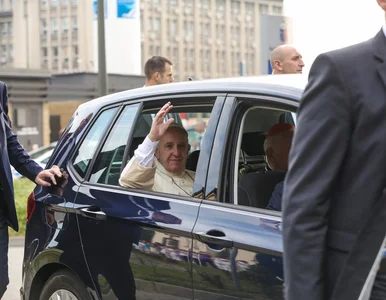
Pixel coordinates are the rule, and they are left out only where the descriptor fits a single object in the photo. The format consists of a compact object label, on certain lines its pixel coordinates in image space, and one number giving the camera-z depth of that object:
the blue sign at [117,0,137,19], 53.98
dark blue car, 4.18
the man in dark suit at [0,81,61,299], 6.21
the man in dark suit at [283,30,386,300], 2.77
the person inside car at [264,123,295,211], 5.28
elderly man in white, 5.22
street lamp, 16.86
